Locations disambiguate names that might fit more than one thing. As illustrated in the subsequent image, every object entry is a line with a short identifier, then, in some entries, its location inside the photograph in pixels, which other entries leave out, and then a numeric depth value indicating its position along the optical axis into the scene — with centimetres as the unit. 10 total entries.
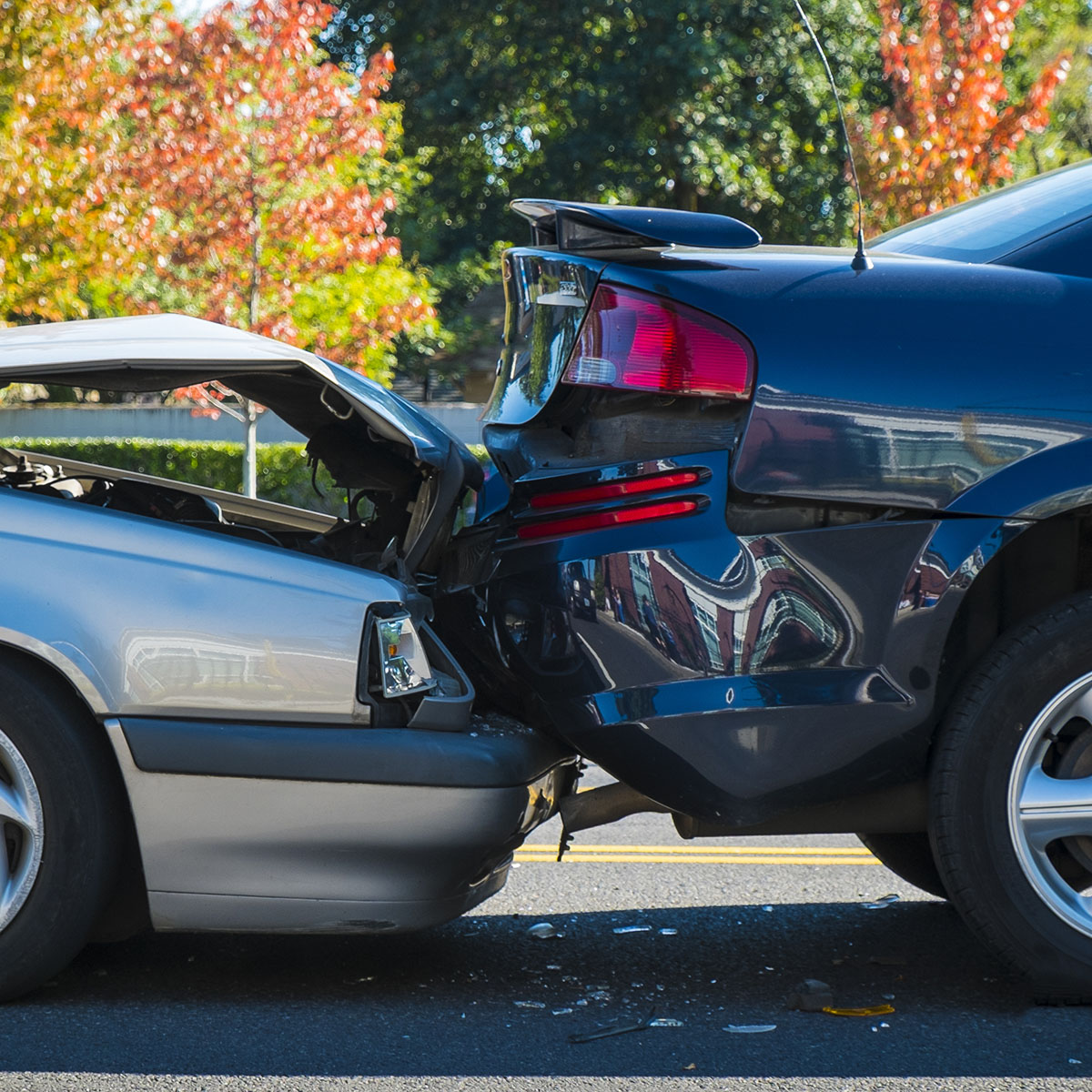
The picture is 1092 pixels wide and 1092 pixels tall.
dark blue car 584
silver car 588
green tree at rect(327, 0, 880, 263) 4906
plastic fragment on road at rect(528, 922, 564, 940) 740
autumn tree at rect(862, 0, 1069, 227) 2745
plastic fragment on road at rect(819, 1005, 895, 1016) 612
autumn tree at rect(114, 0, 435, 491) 2759
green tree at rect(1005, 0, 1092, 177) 5378
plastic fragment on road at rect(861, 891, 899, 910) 805
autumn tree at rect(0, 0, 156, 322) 2359
